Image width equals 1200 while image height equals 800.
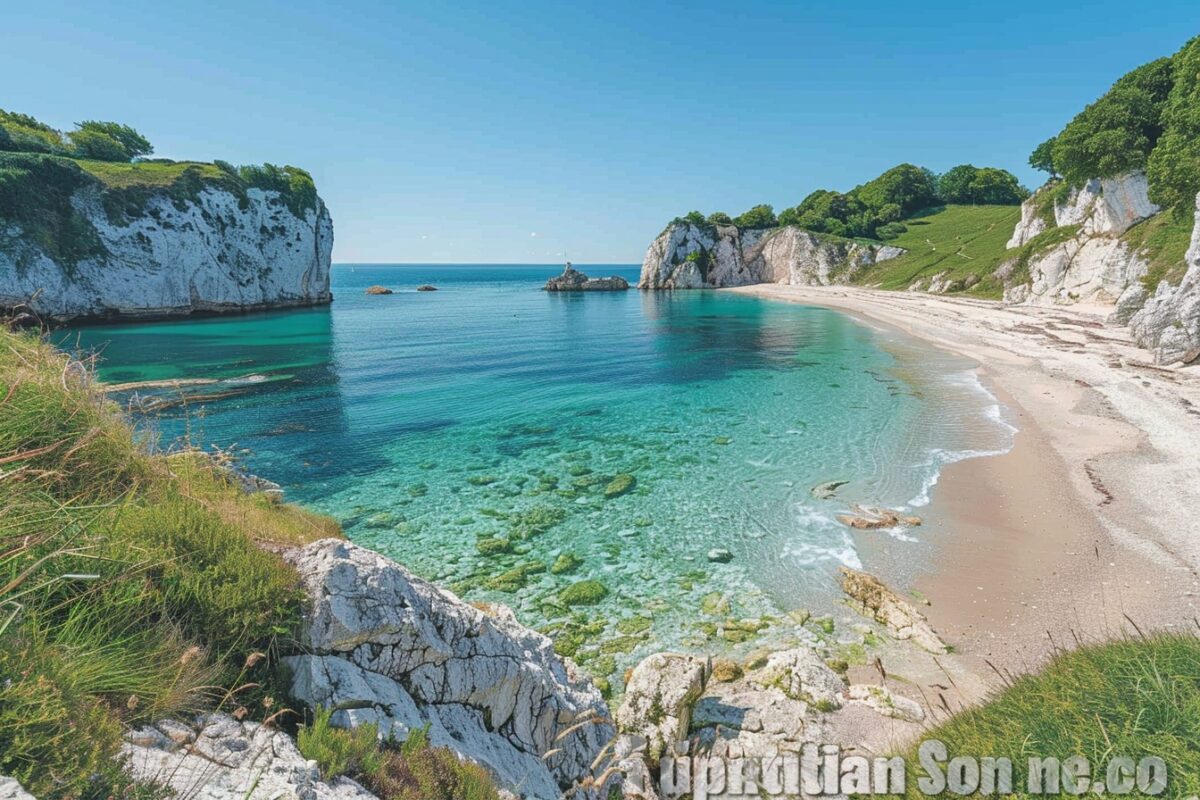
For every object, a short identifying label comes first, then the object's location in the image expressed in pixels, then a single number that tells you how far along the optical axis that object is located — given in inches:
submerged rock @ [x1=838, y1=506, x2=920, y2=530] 586.2
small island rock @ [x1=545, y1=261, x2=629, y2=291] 5044.3
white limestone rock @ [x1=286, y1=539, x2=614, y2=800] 195.5
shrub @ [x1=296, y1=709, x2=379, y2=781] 150.6
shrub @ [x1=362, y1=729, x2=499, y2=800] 156.9
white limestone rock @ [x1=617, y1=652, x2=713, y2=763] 294.2
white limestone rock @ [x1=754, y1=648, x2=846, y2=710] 338.3
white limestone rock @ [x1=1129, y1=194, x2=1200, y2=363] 1124.5
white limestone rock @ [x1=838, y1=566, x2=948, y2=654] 411.2
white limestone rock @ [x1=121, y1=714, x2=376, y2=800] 124.3
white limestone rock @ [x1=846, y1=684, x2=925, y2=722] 324.8
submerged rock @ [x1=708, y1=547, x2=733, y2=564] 534.9
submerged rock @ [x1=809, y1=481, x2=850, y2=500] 664.4
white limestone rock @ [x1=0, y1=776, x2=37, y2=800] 89.7
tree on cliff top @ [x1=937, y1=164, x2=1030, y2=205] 4899.1
